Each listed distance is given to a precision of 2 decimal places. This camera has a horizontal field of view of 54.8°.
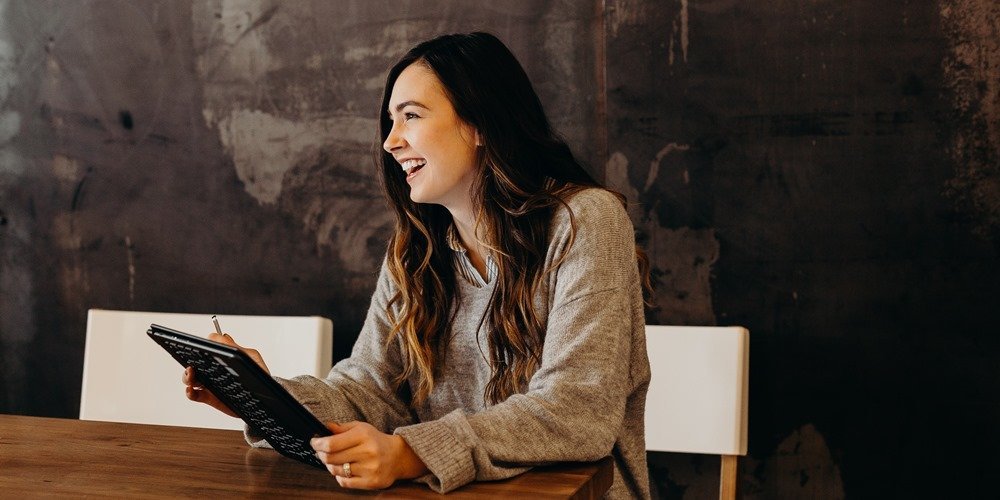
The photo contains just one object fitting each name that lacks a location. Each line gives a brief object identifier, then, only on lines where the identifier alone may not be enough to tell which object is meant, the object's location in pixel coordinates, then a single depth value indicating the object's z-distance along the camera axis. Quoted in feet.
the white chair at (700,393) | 6.77
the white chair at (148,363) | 7.69
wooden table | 3.86
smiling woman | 4.56
